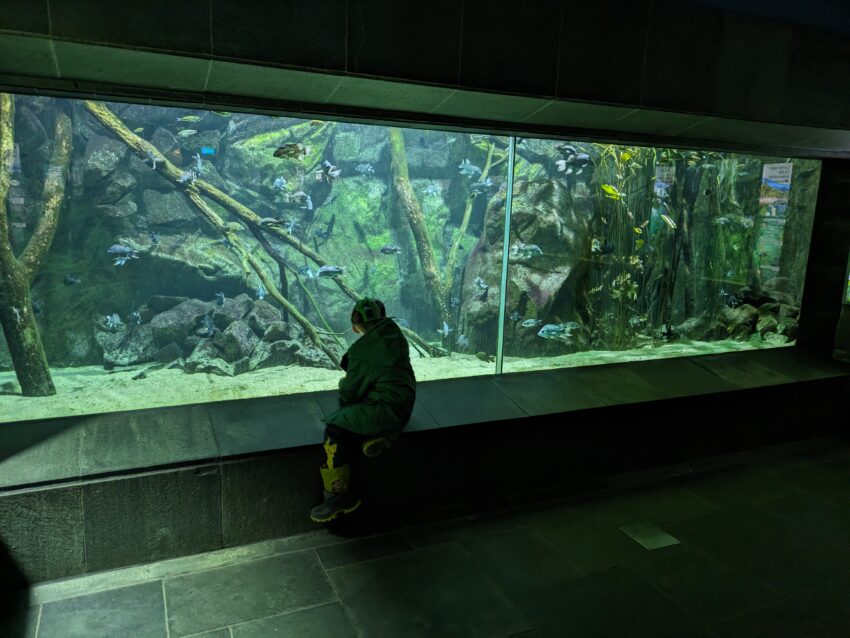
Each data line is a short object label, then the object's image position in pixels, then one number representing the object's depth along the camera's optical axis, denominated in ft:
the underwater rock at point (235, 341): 14.83
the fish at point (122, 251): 13.20
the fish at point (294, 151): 15.19
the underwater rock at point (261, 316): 15.07
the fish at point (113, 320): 13.30
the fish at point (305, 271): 15.79
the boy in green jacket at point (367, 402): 11.89
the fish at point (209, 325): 14.47
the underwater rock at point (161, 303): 13.66
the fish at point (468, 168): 16.30
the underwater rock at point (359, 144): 14.98
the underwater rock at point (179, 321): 13.93
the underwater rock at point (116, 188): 13.14
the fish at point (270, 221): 15.49
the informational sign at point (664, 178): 19.08
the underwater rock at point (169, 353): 14.08
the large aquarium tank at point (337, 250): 12.78
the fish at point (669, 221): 19.70
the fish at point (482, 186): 16.55
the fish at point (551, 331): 18.29
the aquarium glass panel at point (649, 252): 17.84
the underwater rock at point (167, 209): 13.65
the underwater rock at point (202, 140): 13.89
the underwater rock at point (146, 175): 13.37
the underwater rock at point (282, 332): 15.28
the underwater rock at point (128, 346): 13.38
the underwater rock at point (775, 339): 22.16
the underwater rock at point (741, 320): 21.75
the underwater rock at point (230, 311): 14.67
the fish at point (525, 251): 17.15
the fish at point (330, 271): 15.99
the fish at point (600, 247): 18.60
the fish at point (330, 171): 15.55
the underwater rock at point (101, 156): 12.82
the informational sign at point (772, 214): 20.79
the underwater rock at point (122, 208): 13.19
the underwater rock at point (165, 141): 13.43
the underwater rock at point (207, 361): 14.47
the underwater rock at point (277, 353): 15.40
